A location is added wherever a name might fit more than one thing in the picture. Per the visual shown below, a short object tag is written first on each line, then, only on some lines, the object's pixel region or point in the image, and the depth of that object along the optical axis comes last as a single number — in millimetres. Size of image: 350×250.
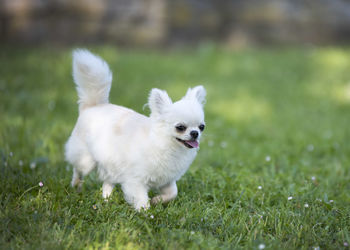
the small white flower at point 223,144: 4203
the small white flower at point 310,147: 4359
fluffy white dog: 2453
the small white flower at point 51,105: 4985
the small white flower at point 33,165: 3058
